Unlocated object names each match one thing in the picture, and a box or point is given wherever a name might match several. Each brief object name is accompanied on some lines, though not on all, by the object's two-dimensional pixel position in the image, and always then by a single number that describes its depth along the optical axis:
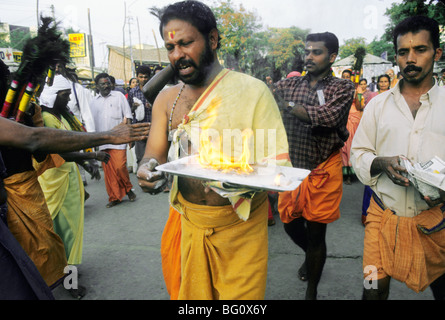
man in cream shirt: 2.06
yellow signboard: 17.06
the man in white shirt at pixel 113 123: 5.92
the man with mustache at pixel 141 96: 6.85
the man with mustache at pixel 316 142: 2.78
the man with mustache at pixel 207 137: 1.92
